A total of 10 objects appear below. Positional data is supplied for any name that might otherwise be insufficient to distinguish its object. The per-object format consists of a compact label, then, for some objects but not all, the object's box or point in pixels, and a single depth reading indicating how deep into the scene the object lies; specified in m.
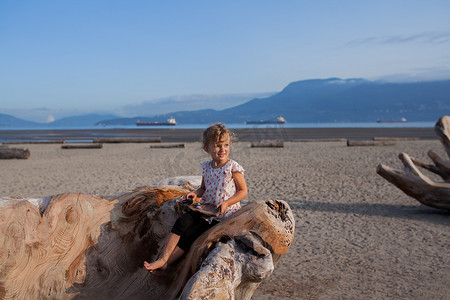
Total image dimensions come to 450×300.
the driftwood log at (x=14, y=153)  18.17
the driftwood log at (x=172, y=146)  23.97
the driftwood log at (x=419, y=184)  7.15
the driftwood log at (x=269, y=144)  22.60
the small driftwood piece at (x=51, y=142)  29.84
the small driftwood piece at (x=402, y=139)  25.13
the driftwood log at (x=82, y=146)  24.02
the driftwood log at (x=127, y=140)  28.47
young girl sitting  3.08
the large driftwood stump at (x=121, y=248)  2.77
